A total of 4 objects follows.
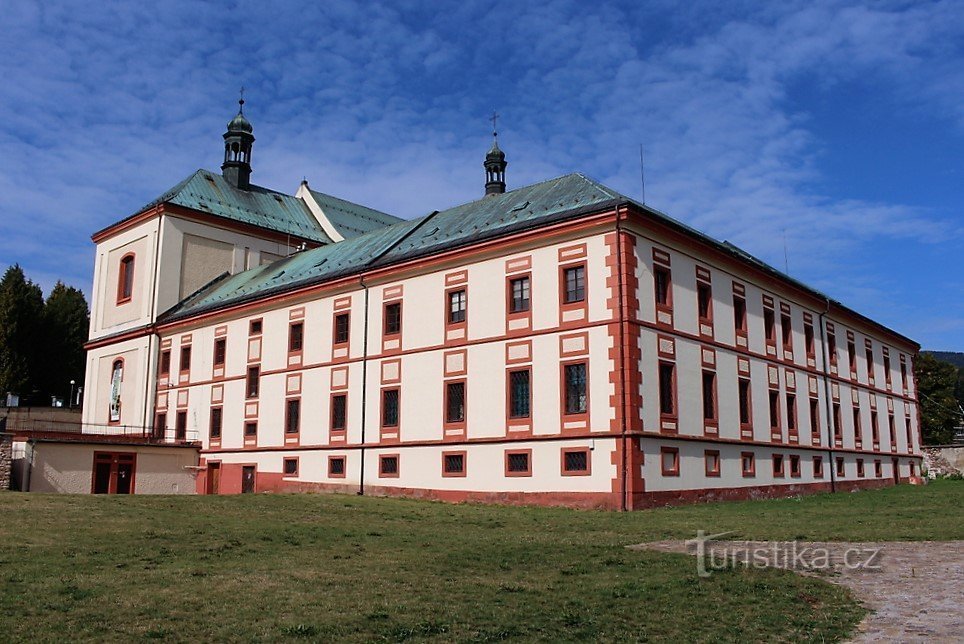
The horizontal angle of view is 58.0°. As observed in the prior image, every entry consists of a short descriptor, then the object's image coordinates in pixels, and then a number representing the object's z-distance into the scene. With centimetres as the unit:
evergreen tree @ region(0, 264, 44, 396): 6600
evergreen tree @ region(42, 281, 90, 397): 7156
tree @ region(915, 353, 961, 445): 6912
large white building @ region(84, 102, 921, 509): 2655
